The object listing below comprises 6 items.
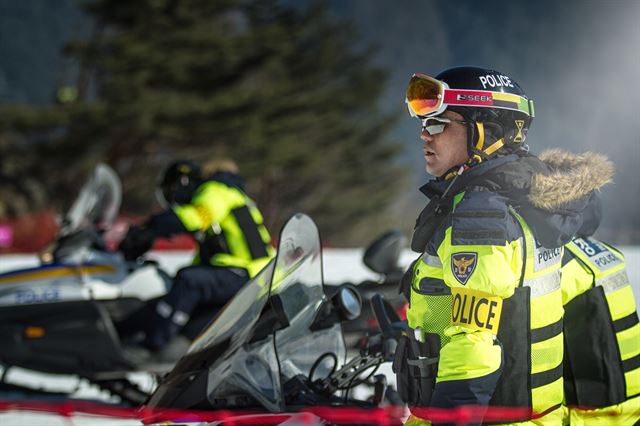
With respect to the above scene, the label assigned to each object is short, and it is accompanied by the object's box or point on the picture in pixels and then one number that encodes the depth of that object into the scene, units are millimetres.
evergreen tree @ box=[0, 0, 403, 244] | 41062
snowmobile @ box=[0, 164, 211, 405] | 9250
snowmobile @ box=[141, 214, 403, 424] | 4781
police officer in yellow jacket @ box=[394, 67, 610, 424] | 3602
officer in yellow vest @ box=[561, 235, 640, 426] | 4375
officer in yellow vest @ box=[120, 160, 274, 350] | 9156
